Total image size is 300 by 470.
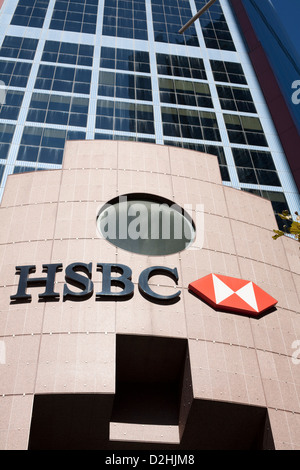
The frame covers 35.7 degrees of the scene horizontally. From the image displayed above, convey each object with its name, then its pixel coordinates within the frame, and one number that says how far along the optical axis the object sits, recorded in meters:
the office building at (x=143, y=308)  17.44
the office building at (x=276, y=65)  49.03
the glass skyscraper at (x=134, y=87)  46.09
